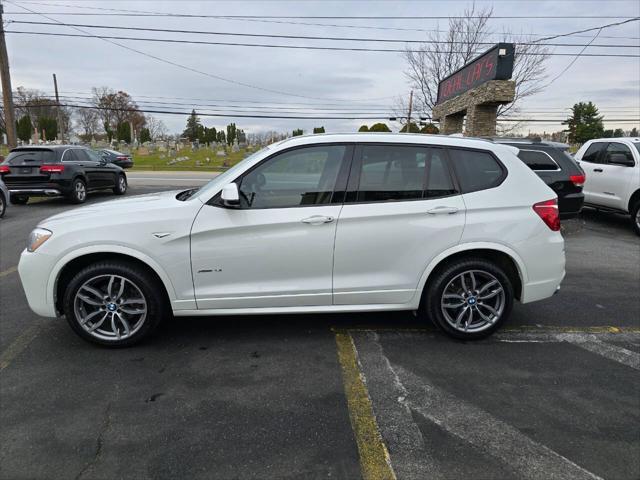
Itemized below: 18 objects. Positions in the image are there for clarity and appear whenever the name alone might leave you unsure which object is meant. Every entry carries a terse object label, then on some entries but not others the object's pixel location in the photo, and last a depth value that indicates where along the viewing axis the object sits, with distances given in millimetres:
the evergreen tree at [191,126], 84962
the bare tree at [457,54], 28031
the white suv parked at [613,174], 8688
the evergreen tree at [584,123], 67375
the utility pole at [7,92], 17859
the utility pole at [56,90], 46503
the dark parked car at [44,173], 11406
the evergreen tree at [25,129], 55844
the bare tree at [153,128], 87000
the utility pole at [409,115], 36438
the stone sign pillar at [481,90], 13648
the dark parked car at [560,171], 7961
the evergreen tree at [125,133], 57031
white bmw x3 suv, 3473
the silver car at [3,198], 9781
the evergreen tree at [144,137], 59009
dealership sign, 13492
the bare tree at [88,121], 78938
